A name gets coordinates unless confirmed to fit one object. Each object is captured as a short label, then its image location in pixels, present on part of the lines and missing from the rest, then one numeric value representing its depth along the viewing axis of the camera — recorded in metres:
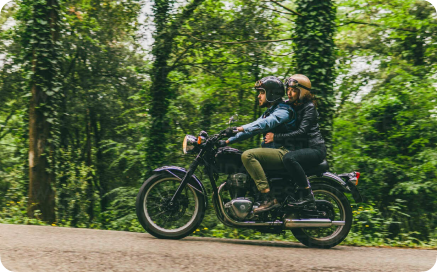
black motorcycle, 4.88
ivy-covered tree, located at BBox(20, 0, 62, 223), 7.98
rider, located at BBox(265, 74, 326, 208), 4.78
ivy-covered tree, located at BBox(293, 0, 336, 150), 7.80
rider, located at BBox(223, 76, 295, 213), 4.79
